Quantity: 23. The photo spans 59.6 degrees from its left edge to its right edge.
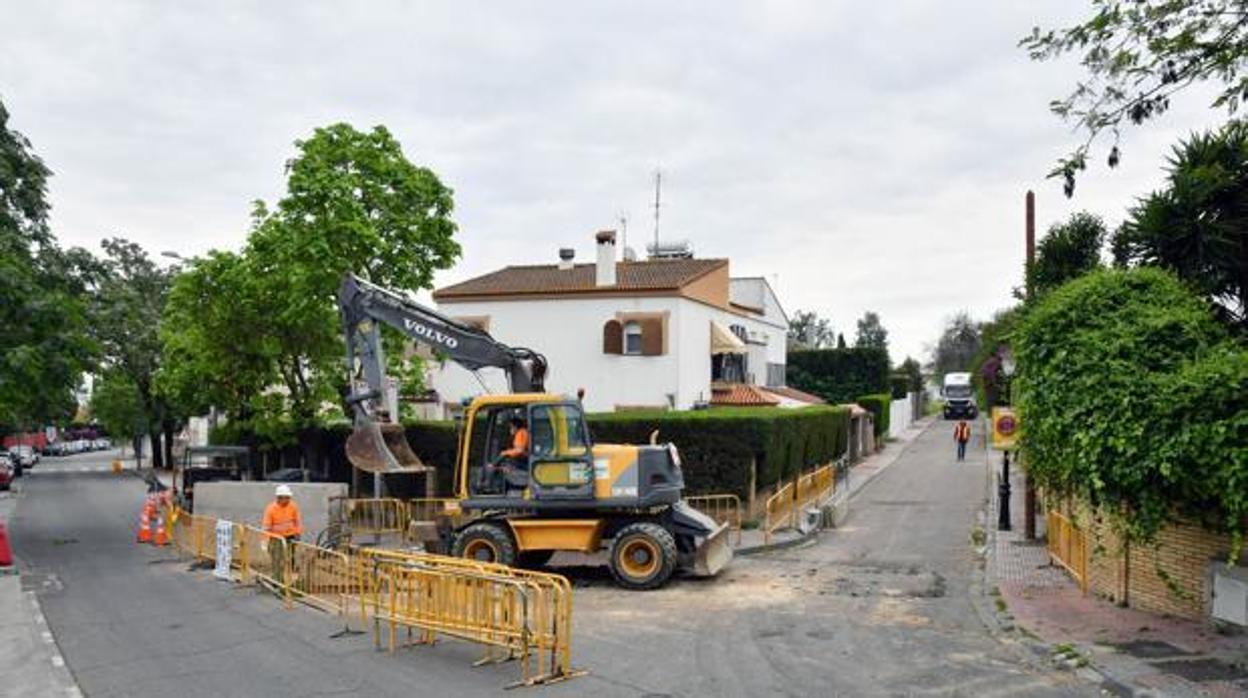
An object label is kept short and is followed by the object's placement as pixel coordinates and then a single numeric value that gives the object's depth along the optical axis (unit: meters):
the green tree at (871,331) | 131.86
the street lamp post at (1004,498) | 22.39
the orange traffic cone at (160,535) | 23.00
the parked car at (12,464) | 46.00
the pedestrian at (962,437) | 41.47
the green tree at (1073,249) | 17.94
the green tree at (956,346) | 103.94
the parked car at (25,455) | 57.79
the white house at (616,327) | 34.50
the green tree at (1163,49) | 11.91
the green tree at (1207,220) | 14.13
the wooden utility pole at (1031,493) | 20.62
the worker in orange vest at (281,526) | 15.59
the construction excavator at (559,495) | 16.73
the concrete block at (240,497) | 19.39
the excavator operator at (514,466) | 17.02
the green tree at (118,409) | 56.50
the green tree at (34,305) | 22.09
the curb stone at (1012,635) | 10.38
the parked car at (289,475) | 27.41
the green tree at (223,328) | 28.00
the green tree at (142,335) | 47.06
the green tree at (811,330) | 128.62
